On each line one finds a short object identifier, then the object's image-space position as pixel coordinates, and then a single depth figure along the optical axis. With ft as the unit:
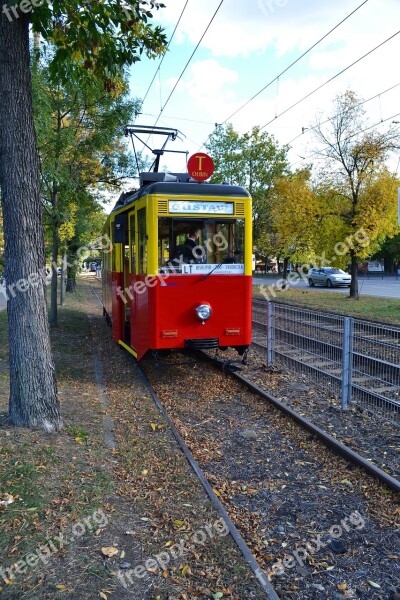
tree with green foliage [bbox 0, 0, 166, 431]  16.67
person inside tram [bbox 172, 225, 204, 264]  26.40
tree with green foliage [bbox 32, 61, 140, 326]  36.81
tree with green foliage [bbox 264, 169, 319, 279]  69.62
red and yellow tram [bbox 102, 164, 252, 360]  25.90
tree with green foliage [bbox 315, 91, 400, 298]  64.54
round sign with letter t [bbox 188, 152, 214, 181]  26.76
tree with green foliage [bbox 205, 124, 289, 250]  111.55
